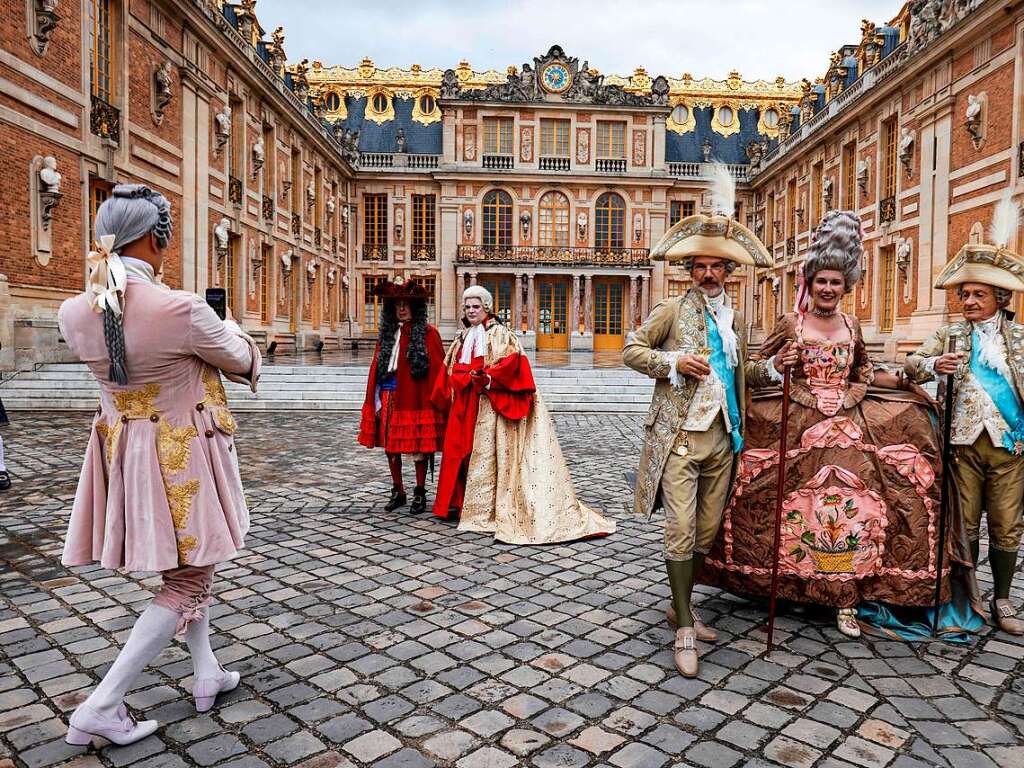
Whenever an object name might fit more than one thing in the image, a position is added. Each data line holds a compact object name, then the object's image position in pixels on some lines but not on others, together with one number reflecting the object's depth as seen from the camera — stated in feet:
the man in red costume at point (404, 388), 20.26
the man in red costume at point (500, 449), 18.21
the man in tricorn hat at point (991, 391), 12.55
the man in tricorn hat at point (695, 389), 11.71
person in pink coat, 8.46
